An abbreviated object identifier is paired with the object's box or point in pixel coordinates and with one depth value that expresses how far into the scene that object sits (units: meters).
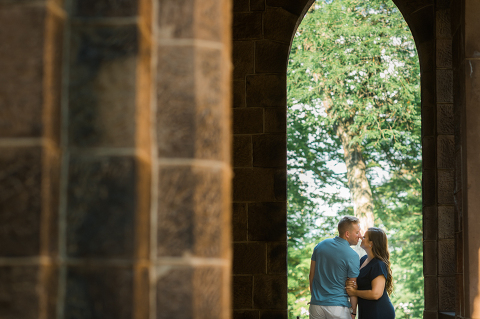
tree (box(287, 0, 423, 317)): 13.84
